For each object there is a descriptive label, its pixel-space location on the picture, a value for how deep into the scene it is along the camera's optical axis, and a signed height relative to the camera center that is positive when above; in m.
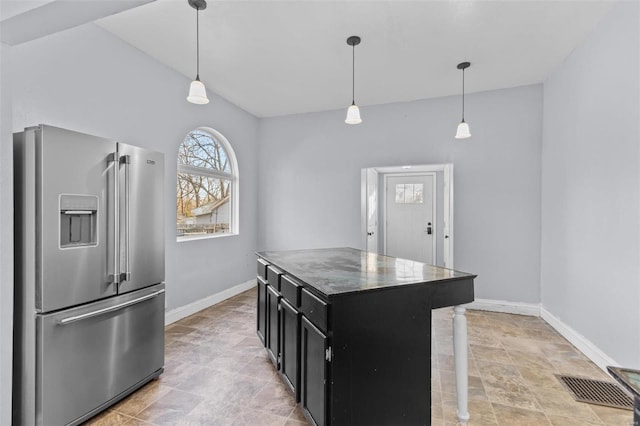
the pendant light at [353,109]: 2.73 +0.91
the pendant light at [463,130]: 3.35 +0.89
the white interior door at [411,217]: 4.82 -0.10
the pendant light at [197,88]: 2.29 +0.91
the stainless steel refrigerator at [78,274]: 1.69 -0.39
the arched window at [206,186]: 3.92 +0.34
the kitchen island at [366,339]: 1.50 -0.68
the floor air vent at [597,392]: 2.11 -1.32
